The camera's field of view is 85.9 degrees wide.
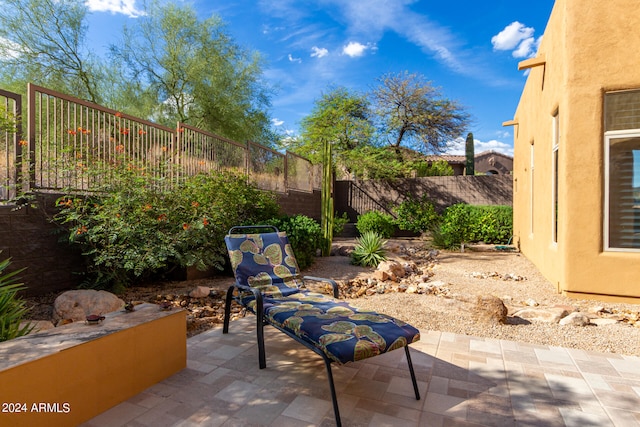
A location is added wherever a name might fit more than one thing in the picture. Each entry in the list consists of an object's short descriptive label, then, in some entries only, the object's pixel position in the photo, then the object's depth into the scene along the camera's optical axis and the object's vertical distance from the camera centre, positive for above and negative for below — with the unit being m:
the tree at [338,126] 17.30 +4.48
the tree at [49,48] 11.57 +5.95
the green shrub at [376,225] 12.15 -0.42
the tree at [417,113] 17.06 +5.05
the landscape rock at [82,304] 3.58 -0.98
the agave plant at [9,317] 2.36 -0.74
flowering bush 4.36 -0.16
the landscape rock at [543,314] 3.95 -1.20
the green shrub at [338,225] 11.19 -0.38
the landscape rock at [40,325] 2.94 -0.98
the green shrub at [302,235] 6.72 -0.42
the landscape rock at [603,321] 3.84 -1.23
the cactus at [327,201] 8.56 +0.32
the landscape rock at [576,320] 3.80 -1.20
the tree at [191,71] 13.75 +5.90
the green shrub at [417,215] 13.57 -0.08
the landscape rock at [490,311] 3.87 -1.12
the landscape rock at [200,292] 4.84 -1.11
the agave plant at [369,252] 7.48 -0.88
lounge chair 2.14 -0.79
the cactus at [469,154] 16.67 +2.89
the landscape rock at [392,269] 6.42 -1.07
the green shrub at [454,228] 10.18 -0.47
